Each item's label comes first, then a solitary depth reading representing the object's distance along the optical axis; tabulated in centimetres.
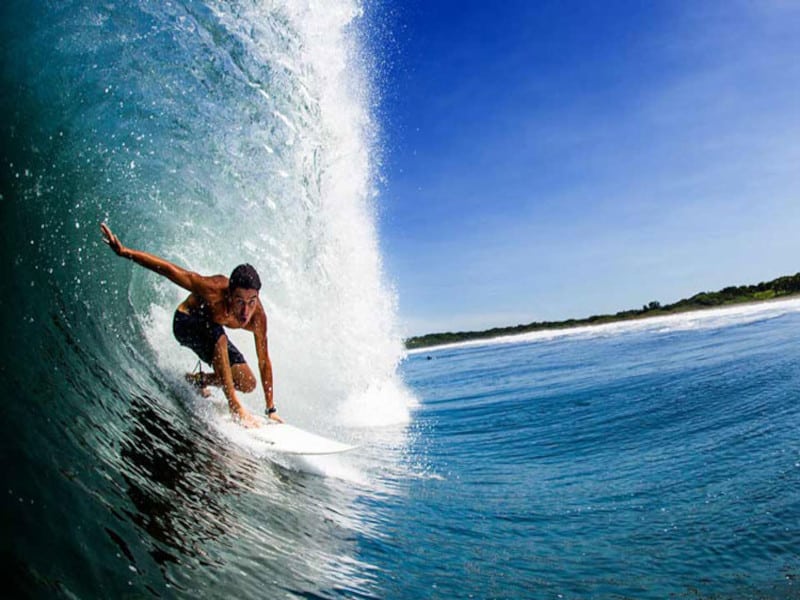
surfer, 431
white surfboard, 451
